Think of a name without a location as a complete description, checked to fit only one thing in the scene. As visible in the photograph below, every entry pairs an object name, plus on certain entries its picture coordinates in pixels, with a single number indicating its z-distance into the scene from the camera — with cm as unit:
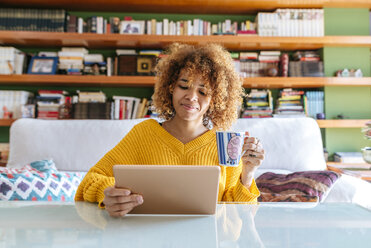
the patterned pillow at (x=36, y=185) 128
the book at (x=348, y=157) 304
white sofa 211
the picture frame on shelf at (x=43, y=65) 301
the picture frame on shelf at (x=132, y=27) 307
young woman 103
